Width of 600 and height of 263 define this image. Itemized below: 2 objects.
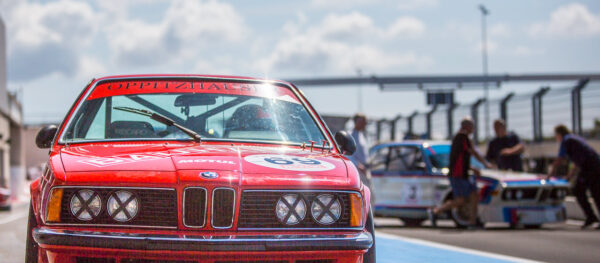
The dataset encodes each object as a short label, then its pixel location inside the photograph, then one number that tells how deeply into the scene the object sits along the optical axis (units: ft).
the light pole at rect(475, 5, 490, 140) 141.69
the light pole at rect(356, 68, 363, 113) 229.25
